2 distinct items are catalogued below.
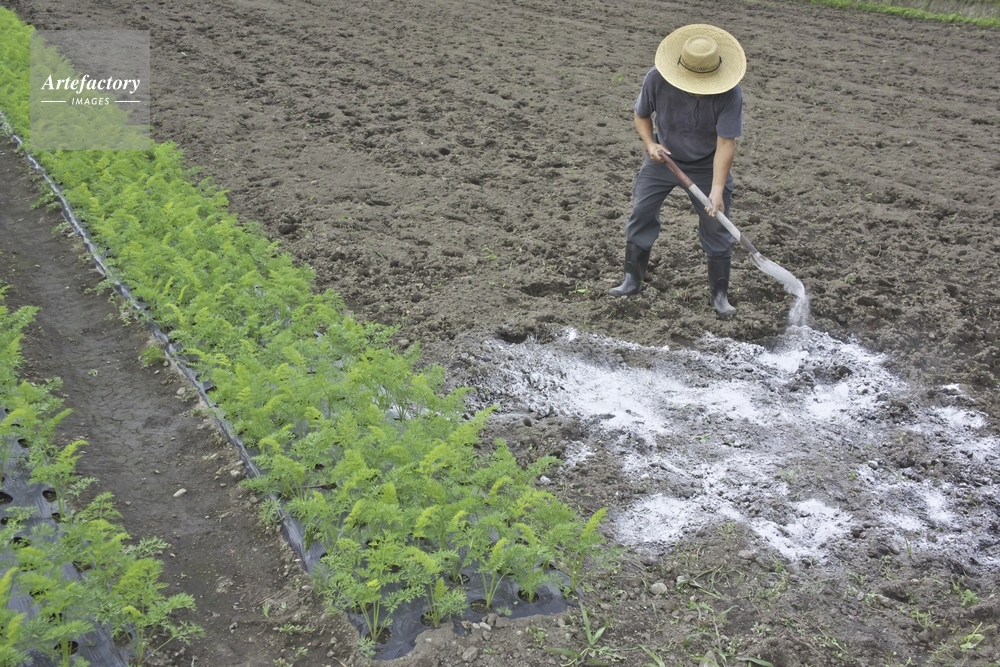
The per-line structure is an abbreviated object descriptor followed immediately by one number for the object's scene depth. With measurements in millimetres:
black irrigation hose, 4082
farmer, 5375
